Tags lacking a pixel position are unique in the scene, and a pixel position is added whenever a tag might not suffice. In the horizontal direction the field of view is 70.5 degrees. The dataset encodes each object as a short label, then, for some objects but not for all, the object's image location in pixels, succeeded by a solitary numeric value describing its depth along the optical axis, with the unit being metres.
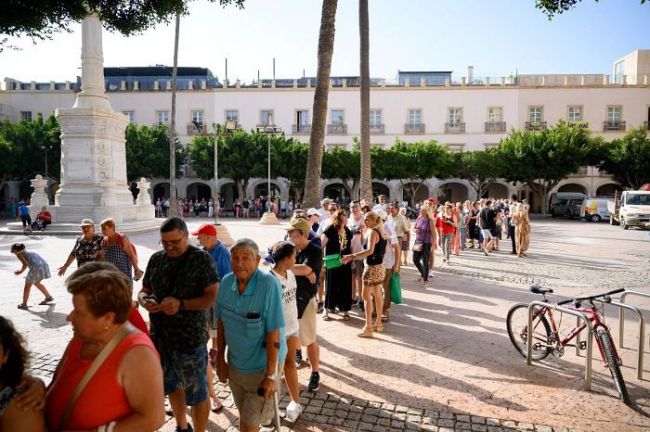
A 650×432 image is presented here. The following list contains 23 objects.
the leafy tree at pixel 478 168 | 35.75
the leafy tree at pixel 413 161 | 35.69
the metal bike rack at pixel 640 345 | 4.31
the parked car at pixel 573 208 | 33.91
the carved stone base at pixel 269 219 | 24.08
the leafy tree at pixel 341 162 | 36.41
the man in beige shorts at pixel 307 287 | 4.18
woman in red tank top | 1.74
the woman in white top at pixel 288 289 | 3.44
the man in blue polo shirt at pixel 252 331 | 2.80
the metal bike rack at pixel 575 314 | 4.09
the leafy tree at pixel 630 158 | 33.09
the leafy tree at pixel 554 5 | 6.22
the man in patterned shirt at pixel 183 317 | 3.08
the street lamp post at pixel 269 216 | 24.16
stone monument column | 17.52
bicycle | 4.07
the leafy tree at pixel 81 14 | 4.79
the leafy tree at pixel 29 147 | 33.41
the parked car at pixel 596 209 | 29.94
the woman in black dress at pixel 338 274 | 6.25
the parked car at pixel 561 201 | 35.72
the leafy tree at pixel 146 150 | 36.53
